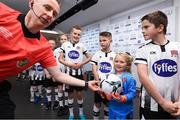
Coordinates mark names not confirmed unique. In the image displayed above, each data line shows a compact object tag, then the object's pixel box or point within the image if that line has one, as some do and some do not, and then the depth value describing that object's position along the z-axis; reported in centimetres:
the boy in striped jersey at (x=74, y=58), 206
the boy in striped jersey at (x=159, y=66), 91
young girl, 130
